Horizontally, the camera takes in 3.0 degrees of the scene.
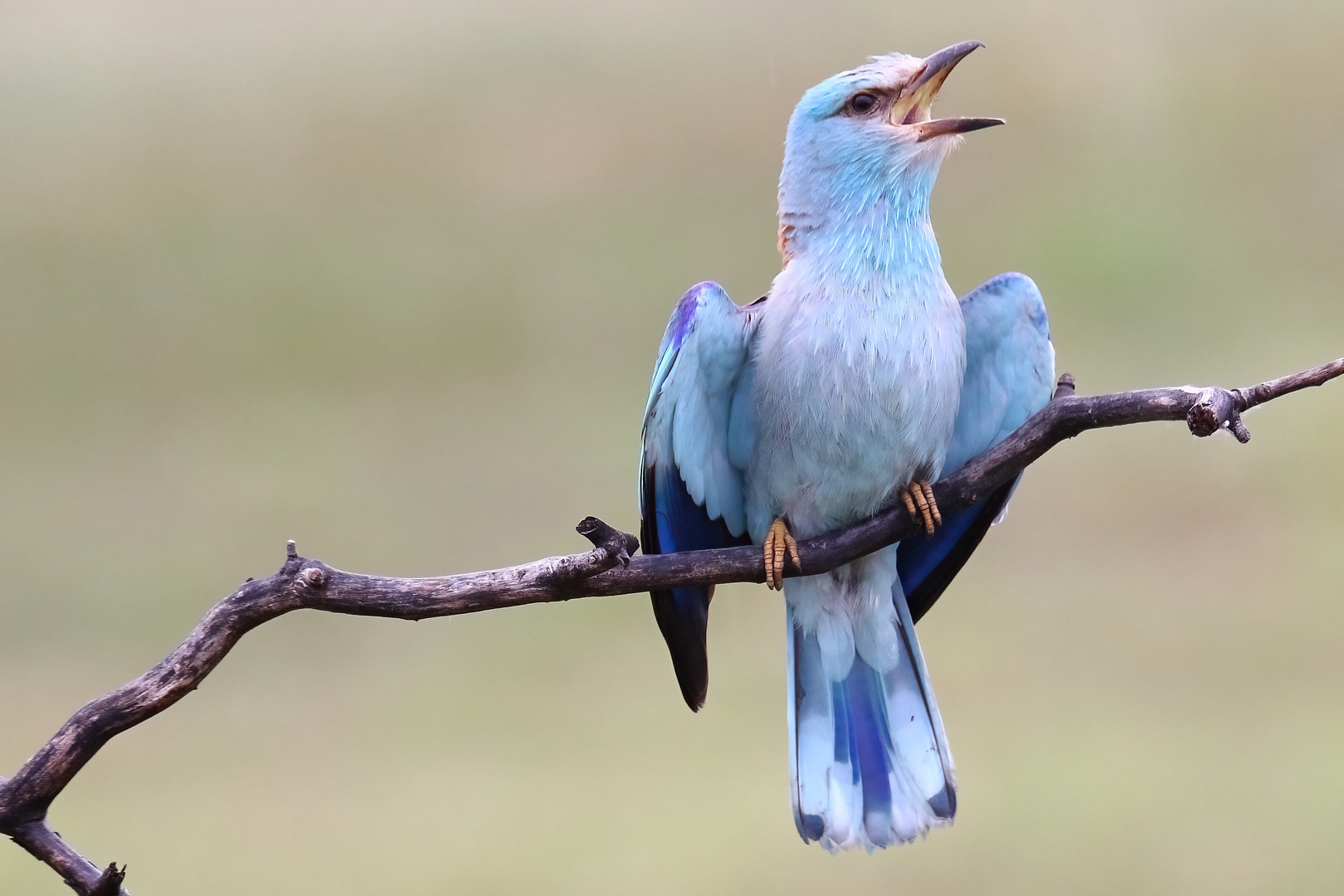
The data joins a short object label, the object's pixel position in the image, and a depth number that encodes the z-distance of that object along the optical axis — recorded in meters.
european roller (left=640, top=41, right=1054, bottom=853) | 8.49
